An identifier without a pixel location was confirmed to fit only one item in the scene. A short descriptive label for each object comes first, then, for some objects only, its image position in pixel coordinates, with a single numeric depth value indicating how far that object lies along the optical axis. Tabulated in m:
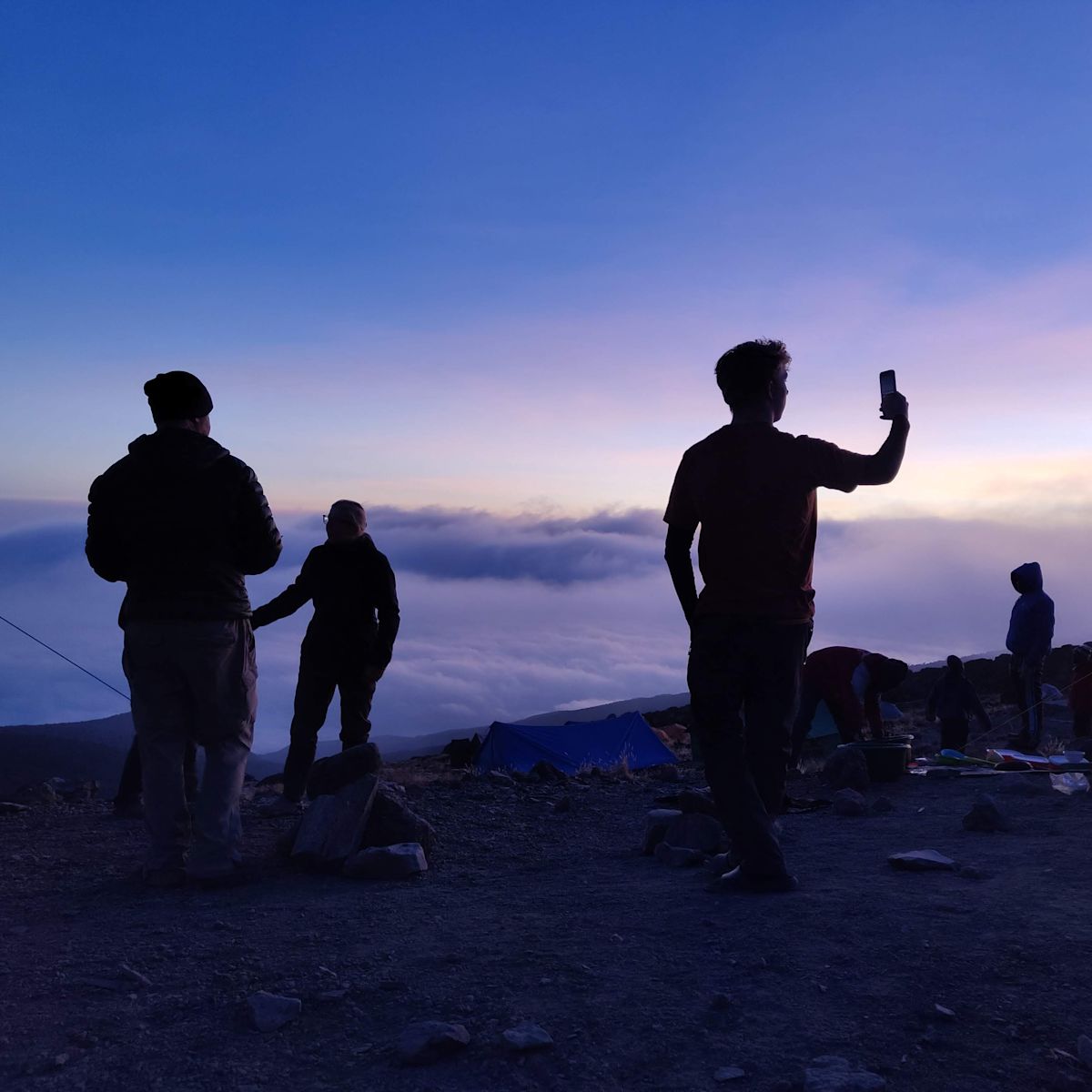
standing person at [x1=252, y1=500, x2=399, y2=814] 6.36
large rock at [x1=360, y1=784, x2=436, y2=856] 4.82
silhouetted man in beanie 4.37
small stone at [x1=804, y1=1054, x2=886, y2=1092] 2.21
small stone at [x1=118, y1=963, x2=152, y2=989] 3.03
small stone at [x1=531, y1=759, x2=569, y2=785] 8.33
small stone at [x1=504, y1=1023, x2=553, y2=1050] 2.46
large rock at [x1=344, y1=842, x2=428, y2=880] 4.45
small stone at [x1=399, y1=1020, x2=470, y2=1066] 2.44
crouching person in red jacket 9.27
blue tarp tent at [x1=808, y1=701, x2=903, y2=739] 12.34
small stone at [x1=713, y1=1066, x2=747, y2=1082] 2.31
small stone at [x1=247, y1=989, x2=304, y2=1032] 2.69
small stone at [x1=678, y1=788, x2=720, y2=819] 5.44
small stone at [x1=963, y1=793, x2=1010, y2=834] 5.24
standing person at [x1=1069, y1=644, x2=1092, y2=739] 12.02
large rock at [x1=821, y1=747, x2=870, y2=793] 7.21
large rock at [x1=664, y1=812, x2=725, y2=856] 4.77
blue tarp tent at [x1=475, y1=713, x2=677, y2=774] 13.02
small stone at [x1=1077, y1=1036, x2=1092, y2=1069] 2.32
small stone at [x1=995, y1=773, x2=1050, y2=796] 6.48
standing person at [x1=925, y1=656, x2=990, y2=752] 10.46
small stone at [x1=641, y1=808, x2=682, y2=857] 4.95
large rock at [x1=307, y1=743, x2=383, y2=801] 6.02
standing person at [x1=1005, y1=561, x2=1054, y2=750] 11.79
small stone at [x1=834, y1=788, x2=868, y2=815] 5.97
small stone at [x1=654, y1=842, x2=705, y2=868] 4.56
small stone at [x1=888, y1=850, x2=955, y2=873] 4.19
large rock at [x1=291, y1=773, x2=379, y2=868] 4.59
